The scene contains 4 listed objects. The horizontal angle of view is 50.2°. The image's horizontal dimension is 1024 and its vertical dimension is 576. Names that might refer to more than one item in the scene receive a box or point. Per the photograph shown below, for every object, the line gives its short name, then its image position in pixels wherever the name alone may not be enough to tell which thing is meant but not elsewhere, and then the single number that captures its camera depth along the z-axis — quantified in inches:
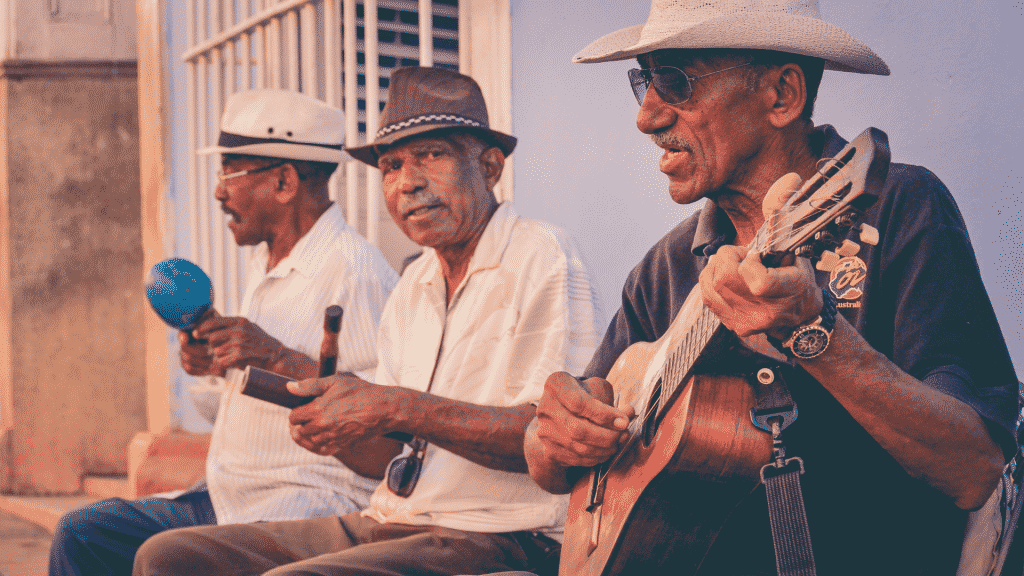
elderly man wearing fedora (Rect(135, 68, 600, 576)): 102.1
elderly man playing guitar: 60.0
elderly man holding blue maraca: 127.9
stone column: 278.5
